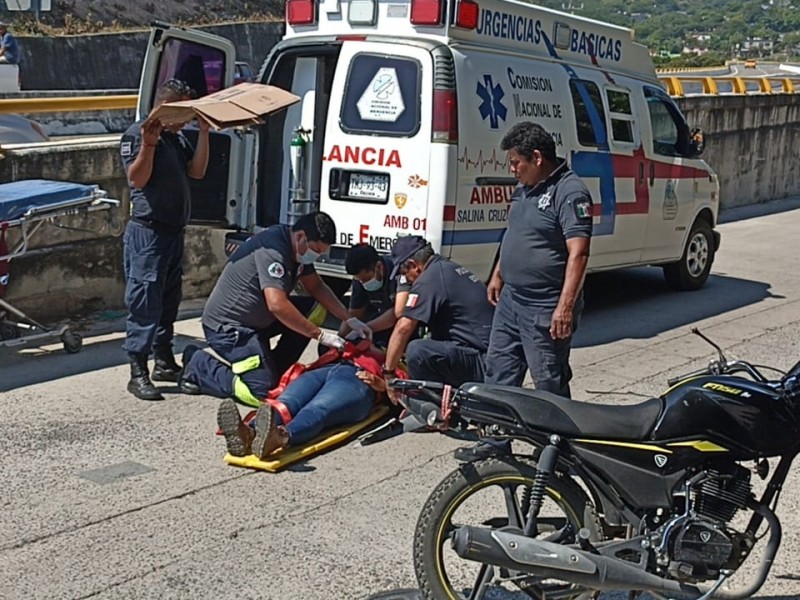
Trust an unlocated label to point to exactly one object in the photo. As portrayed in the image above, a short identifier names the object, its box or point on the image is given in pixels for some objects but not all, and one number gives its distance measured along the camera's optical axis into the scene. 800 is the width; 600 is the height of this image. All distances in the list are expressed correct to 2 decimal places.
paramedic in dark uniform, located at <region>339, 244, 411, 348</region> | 7.00
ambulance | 8.06
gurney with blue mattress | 7.23
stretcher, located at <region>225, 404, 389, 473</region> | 5.79
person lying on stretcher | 5.77
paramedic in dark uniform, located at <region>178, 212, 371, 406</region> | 6.59
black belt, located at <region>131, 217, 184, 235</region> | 6.95
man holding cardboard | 6.91
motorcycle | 3.89
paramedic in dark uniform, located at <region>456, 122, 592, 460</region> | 5.52
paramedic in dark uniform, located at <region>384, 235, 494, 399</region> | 6.48
